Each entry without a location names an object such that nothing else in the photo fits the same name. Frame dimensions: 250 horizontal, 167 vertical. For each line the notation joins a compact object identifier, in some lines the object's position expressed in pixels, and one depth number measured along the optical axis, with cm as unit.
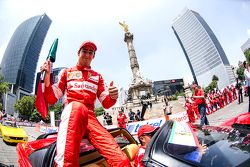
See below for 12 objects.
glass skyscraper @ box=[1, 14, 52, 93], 9366
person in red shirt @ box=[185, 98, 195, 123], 1075
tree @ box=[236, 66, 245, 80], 5885
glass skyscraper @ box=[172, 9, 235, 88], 11612
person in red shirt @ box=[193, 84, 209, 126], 607
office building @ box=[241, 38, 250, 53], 10756
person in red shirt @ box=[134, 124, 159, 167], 195
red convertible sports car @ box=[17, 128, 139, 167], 179
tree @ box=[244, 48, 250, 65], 4066
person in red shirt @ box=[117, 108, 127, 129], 1166
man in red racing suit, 170
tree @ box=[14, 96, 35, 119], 5556
